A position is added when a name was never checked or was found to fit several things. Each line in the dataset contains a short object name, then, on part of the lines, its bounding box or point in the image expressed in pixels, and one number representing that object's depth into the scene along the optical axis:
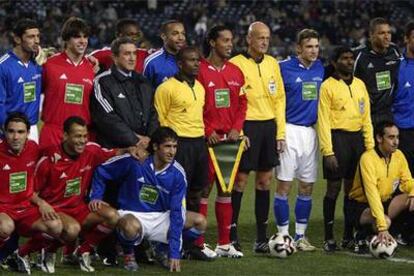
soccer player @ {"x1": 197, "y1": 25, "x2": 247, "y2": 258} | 18.56
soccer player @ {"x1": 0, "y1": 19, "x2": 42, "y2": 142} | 17.47
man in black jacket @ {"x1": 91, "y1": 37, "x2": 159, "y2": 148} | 17.27
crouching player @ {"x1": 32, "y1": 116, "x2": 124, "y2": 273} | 16.52
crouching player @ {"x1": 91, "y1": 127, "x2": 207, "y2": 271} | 16.84
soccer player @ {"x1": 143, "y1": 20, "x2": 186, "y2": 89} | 18.62
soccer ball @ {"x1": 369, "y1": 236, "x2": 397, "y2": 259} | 18.39
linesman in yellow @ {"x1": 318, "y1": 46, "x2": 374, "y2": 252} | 19.23
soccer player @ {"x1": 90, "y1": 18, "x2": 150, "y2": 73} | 19.33
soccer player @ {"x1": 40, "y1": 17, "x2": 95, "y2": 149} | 17.58
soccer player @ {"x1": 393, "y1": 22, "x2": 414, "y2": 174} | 20.50
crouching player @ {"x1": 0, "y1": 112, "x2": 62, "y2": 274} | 16.22
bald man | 19.16
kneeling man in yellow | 18.95
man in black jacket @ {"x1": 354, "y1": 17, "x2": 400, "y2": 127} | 20.17
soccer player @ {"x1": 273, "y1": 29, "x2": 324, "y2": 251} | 19.55
